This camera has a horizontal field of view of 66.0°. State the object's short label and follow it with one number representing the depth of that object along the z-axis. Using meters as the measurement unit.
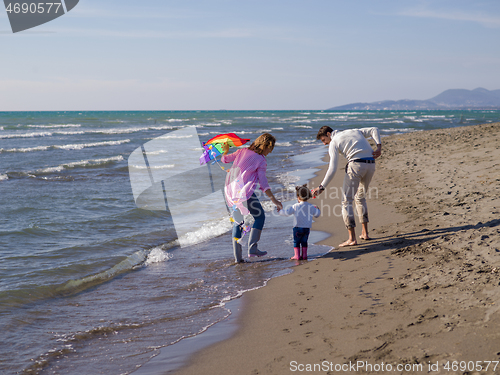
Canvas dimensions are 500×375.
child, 5.30
